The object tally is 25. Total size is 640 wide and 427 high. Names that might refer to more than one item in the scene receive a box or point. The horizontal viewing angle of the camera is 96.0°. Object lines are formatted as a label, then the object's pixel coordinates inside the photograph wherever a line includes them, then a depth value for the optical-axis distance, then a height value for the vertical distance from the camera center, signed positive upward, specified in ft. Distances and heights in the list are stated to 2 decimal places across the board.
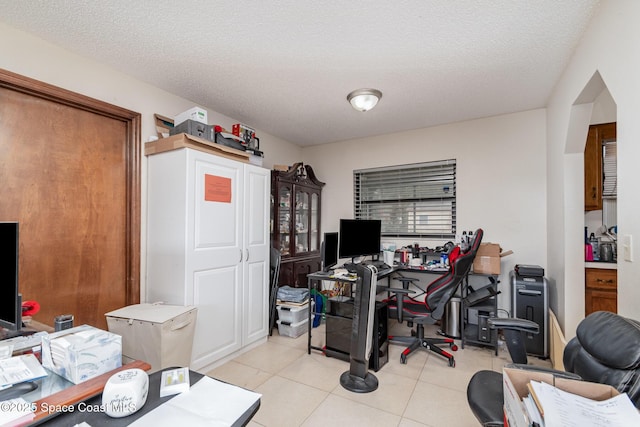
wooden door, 6.47 +0.57
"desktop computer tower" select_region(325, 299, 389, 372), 8.70 -3.45
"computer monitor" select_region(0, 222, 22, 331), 3.68 -0.79
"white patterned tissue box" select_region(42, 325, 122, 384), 3.10 -1.51
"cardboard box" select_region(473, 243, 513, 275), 9.98 -1.41
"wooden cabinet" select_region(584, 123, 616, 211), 9.37 +1.90
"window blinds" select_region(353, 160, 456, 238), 12.31 +0.95
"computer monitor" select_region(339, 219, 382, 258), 10.28 -0.72
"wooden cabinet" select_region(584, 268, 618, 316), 8.65 -2.15
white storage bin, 6.48 -2.66
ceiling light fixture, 9.05 +3.84
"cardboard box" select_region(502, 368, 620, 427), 3.16 -1.96
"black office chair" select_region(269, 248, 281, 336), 11.09 -2.53
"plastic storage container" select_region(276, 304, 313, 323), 10.82 -3.57
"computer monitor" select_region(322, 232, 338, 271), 9.52 -1.09
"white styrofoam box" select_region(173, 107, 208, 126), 8.37 +3.02
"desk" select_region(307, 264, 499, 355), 9.45 -3.19
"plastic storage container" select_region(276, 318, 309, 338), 10.82 -4.18
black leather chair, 3.43 -1.95
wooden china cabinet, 12.17 -0.11
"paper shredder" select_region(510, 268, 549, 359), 9.09 -2.79
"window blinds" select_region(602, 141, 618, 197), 9.44 +1.65
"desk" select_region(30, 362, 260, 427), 2.52 -1.79
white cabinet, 7.88 -0.75
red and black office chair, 8.50 -2.45
